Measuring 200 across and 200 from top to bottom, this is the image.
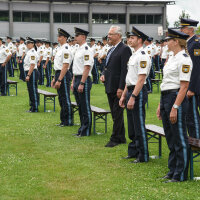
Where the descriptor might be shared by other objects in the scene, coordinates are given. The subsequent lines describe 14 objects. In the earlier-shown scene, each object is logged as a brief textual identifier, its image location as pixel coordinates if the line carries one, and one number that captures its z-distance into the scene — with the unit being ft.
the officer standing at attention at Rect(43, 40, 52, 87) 65.92
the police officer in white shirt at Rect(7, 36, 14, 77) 80.33
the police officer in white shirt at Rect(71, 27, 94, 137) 28.50
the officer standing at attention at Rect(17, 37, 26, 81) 73.67
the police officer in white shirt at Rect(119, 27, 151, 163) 20.93
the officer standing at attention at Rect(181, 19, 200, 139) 22.57
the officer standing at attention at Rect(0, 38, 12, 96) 52.94
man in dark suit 24.81
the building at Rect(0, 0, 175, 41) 155.53
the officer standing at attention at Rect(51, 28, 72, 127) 32.04
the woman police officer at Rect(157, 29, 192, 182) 17.49
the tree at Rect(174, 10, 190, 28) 280.10
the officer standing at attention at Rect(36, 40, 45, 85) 67.56
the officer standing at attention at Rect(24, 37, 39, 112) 40.50
